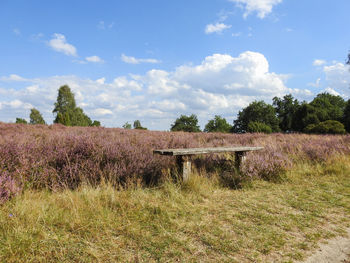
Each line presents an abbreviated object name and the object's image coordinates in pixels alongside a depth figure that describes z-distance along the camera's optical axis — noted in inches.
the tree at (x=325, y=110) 1625.2
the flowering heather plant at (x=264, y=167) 199.1
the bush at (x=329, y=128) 822.5
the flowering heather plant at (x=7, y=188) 114.1
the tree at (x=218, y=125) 2348.7
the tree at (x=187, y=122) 2152.4
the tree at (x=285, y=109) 2201.0
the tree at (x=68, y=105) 1550.8
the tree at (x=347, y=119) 1294.5
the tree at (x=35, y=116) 1616.6
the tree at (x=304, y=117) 1609.3
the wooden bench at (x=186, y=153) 153.3
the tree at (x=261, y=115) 1993.1
